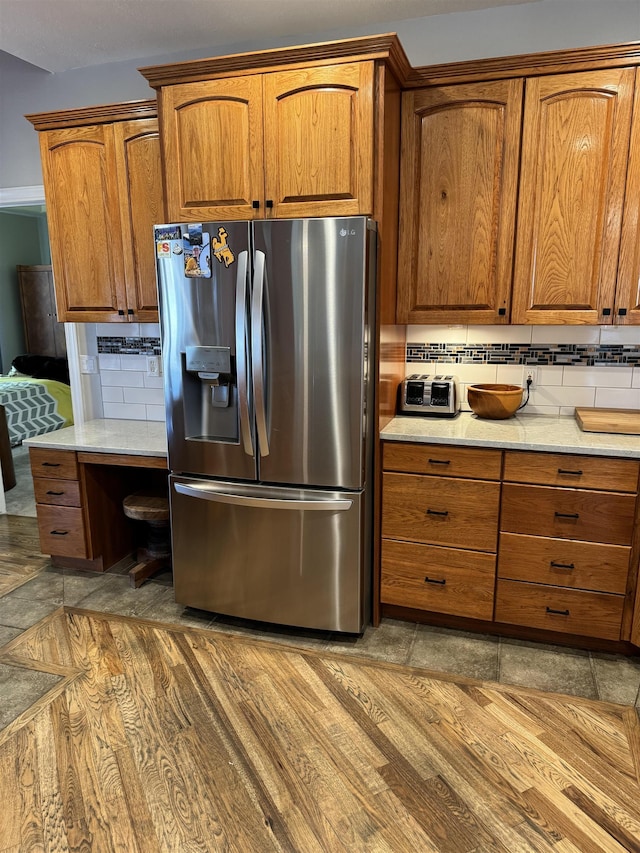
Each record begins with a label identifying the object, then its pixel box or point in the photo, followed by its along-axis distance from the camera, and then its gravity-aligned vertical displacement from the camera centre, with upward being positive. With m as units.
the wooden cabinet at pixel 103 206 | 2.82 +0.46
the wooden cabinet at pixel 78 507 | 3.01 -1.08
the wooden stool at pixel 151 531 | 3.03 -1.22
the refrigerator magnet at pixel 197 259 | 2.31 +0.16
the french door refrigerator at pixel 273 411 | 2.20 -0.45
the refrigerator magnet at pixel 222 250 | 2.28 +0.19
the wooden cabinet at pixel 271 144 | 2.19 +0.59
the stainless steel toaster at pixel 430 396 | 2.69 -0.45
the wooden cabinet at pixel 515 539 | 2.26 -0.96
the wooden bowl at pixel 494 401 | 2.63 -0.46
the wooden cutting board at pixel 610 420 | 2.37 -0.51
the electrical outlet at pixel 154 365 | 3.40 -0.38
